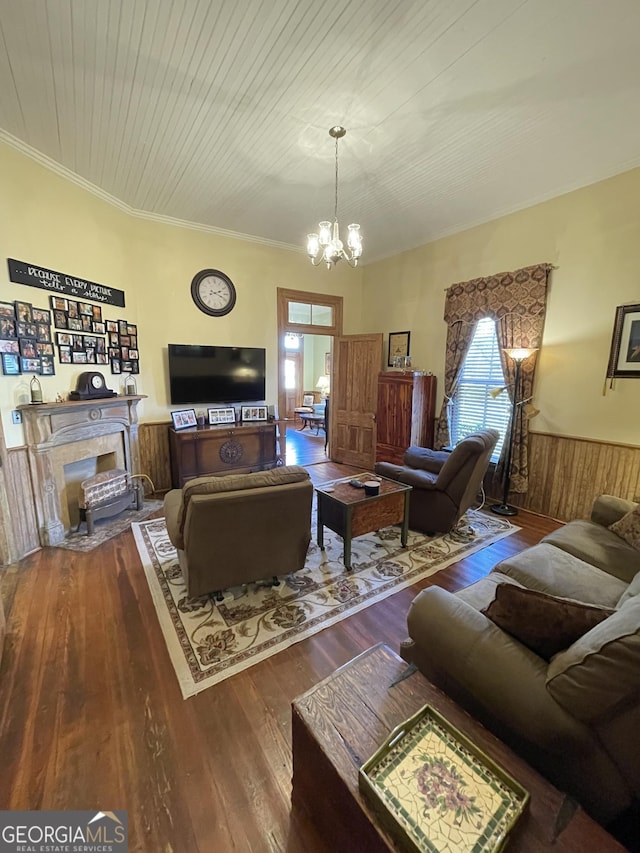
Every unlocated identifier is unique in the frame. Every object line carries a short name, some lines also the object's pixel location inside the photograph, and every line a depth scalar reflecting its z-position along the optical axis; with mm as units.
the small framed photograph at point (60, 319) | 3254
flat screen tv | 4637
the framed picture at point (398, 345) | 5461
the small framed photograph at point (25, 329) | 2916
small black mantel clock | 3451
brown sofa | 958
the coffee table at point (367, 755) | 821
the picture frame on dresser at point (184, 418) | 4551
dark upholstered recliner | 3180
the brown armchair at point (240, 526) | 2096
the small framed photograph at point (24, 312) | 2896
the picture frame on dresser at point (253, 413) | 5109
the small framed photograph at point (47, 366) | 3137
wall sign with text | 2914
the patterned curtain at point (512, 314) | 3859
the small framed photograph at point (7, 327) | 2791
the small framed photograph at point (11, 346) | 2803
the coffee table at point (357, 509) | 2818
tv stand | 4488
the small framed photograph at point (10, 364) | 2807
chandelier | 2896
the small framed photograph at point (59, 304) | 3225
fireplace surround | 3037
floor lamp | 3968
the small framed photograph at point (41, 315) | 3057
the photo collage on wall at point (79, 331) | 3309
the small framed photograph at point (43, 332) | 3088
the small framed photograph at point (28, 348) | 2959
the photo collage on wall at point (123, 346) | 3941
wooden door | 5492
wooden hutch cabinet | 4824
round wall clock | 4730
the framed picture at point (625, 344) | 3234
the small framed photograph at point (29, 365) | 2965
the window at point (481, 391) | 4355
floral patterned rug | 2021
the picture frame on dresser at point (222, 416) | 4878
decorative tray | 801
